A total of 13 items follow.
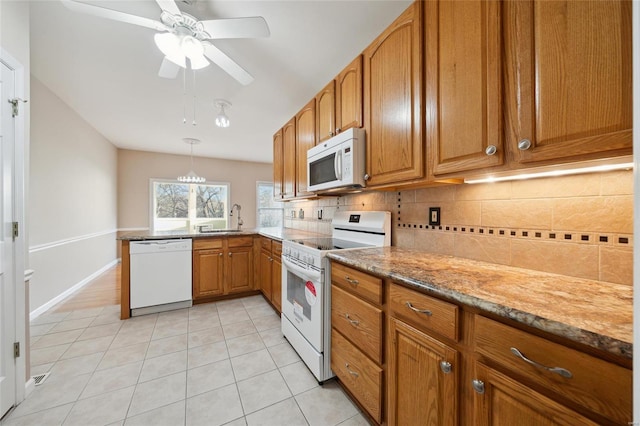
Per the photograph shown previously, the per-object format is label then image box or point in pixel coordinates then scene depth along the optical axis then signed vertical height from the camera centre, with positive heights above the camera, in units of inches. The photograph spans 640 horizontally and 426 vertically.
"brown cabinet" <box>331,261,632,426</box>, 21.6 -19.1
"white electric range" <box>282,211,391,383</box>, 61.3 -19.2
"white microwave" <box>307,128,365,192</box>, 65.6 +15.0
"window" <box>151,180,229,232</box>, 217.3 +7.2
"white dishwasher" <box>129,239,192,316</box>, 101.1 -27.5
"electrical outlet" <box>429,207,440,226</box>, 60.4 -1.0
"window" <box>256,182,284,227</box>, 261.0 +4.8
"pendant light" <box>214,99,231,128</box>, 102.0 +50.6
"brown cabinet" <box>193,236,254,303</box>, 113.3 -26.7
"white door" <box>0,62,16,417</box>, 51.3 -7.9
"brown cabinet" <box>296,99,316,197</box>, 91.9 +29.6
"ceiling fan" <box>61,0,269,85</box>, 50.6 +42.2
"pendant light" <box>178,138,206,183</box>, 172.6 +26.0
